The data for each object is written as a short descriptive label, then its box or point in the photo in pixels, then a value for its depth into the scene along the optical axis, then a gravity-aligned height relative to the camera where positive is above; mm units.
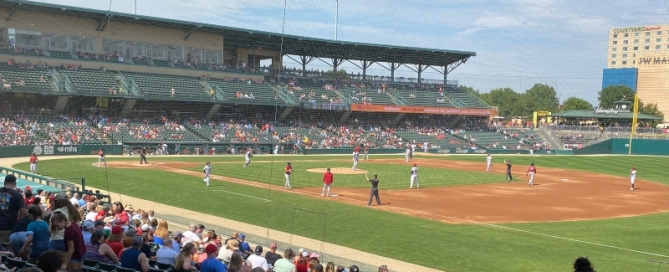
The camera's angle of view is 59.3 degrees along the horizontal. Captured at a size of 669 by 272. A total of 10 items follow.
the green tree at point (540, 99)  128750 +5208
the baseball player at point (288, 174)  27359 -3029
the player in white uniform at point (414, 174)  29316 -2904
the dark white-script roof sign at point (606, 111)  83381 +2104
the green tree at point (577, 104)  115688 +3977
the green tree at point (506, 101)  130500 +4518
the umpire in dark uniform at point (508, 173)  34281 -3119
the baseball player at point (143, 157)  37125 -3497
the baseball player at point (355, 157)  38500 -2925
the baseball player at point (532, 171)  32906 -2753
